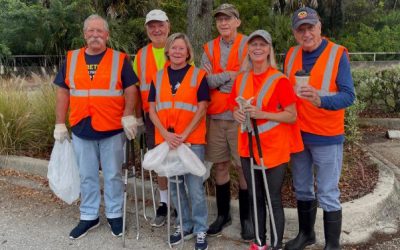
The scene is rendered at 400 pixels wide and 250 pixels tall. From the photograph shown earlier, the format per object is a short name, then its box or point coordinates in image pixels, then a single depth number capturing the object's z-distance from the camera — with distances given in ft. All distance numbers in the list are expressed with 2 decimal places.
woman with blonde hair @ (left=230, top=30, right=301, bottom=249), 11.61
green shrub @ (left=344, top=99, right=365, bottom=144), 19.63
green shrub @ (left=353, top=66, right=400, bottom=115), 29.58
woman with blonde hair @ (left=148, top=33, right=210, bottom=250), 13.14
